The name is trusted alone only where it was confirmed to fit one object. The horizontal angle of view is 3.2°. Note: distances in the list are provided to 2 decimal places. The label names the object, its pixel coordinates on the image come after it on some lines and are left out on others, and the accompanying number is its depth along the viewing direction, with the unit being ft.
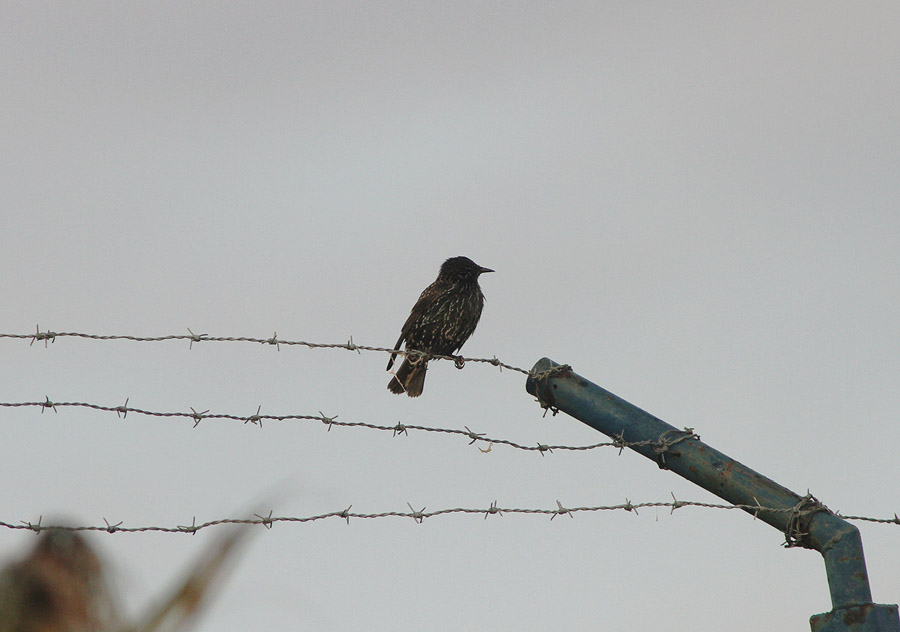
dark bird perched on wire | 88.73
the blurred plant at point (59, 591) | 38.48
